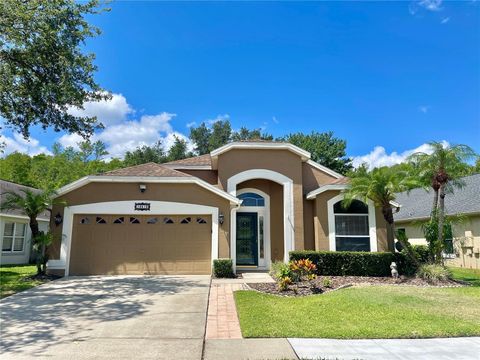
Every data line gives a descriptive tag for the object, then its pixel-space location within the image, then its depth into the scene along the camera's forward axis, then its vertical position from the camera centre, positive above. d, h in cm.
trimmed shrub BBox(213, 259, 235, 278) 1349 -112
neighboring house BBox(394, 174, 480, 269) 1694 +110
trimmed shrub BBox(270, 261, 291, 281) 1102 -103
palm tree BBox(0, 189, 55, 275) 1289 +118
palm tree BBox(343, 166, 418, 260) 1330 +209
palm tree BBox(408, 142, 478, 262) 1295 +276
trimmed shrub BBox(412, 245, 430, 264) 1398 -54
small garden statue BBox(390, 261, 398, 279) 1335 -115
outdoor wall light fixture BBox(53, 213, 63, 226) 1413 +85
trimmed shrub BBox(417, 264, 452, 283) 1239 -120
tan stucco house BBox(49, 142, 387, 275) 1416 +91
